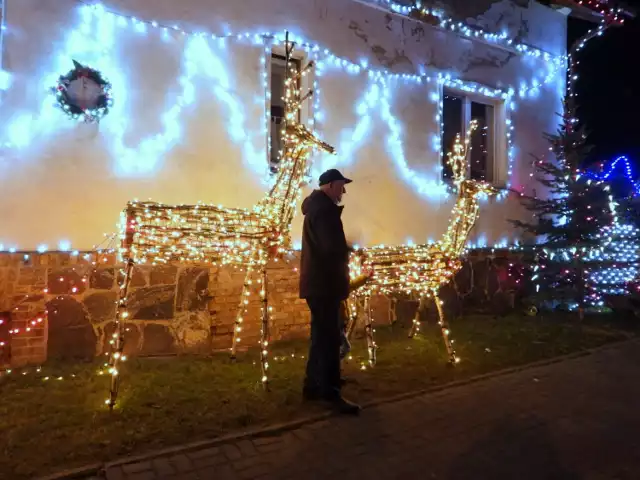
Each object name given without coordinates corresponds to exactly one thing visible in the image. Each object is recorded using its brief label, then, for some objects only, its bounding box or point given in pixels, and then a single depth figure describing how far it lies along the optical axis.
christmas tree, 8.06
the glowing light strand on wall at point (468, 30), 7.21
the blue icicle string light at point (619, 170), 8.30
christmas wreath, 5.00
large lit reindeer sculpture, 4.07
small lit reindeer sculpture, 5.05
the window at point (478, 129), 8.02
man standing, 4.20
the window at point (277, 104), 6.32
